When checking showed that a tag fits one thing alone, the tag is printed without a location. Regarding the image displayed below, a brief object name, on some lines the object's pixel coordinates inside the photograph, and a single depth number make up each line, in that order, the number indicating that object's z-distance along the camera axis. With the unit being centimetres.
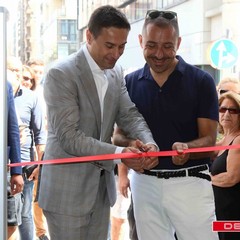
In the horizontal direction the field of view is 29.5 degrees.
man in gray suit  179
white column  156
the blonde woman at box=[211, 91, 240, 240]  242
